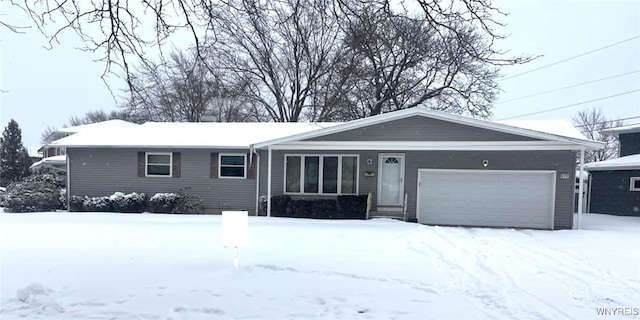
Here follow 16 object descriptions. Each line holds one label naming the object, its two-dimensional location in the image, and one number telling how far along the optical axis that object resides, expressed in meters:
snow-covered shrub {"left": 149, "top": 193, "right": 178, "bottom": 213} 16.16
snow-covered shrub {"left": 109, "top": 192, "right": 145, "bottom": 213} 16.34
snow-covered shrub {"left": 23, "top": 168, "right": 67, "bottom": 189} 18.34
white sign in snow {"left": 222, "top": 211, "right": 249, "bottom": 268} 6.07
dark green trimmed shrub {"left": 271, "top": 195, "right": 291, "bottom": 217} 15.25
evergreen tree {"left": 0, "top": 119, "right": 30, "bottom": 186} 30.11
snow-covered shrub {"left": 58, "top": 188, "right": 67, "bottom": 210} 17.66
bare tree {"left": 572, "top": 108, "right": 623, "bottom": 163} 44.52
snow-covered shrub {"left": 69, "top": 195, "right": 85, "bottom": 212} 16.78
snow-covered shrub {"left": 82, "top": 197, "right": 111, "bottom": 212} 16.50
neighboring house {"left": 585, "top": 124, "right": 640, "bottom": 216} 19.27
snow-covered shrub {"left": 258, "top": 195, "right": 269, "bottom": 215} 15.92
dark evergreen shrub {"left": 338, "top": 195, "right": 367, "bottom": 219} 14.73
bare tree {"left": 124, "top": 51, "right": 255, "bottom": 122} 28.93
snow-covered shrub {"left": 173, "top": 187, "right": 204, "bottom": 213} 16.12
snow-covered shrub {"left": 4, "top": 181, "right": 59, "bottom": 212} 16.61
